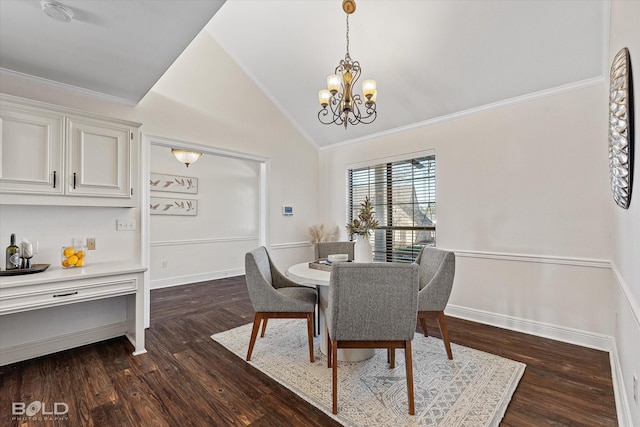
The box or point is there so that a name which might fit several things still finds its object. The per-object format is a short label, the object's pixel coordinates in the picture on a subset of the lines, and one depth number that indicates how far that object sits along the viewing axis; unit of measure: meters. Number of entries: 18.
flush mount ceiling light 3.81
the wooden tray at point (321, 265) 2.54
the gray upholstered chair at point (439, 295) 2.34
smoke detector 1.71
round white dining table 2.25
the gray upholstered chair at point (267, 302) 2.36
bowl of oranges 2.57
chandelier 2.41
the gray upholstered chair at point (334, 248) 3.31
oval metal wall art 1.35
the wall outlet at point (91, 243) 2.82
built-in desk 2.09
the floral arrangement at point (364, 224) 2.65
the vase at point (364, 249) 2.61
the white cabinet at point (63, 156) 2.26
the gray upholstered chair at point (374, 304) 1.75
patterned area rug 1.74
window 3.94
